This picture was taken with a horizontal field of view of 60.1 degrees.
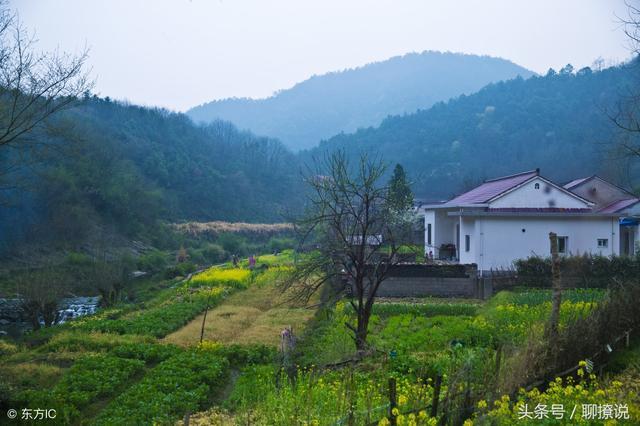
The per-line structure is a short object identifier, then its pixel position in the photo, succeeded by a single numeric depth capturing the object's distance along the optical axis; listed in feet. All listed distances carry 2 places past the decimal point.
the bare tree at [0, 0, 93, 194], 40.45
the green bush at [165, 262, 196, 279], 119.24
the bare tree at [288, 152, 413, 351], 38.58
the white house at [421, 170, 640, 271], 80.53
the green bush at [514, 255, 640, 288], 69.36
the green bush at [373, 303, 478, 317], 59.47
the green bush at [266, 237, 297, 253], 178.32
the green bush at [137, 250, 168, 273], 132.44
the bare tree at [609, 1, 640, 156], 43.40
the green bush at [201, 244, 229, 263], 157.99
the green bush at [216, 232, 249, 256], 171.12
